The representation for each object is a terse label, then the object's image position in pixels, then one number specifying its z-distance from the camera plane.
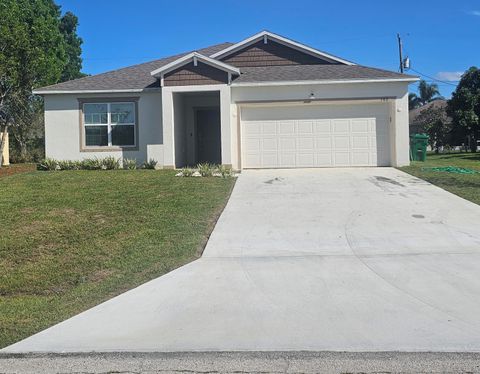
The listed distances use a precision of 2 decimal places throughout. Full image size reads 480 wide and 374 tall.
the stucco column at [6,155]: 25.16
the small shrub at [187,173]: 16.00
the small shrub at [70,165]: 19.09
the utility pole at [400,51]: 42.13
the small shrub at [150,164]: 19.06
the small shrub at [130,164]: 19.02
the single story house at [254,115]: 18.31
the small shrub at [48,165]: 19.19
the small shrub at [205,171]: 16.16
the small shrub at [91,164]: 18.97
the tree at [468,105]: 34.19
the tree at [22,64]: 22.25
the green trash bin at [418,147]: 21.80
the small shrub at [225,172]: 16.12
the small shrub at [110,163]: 18.98
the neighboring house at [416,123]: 45.91
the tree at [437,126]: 39.44
